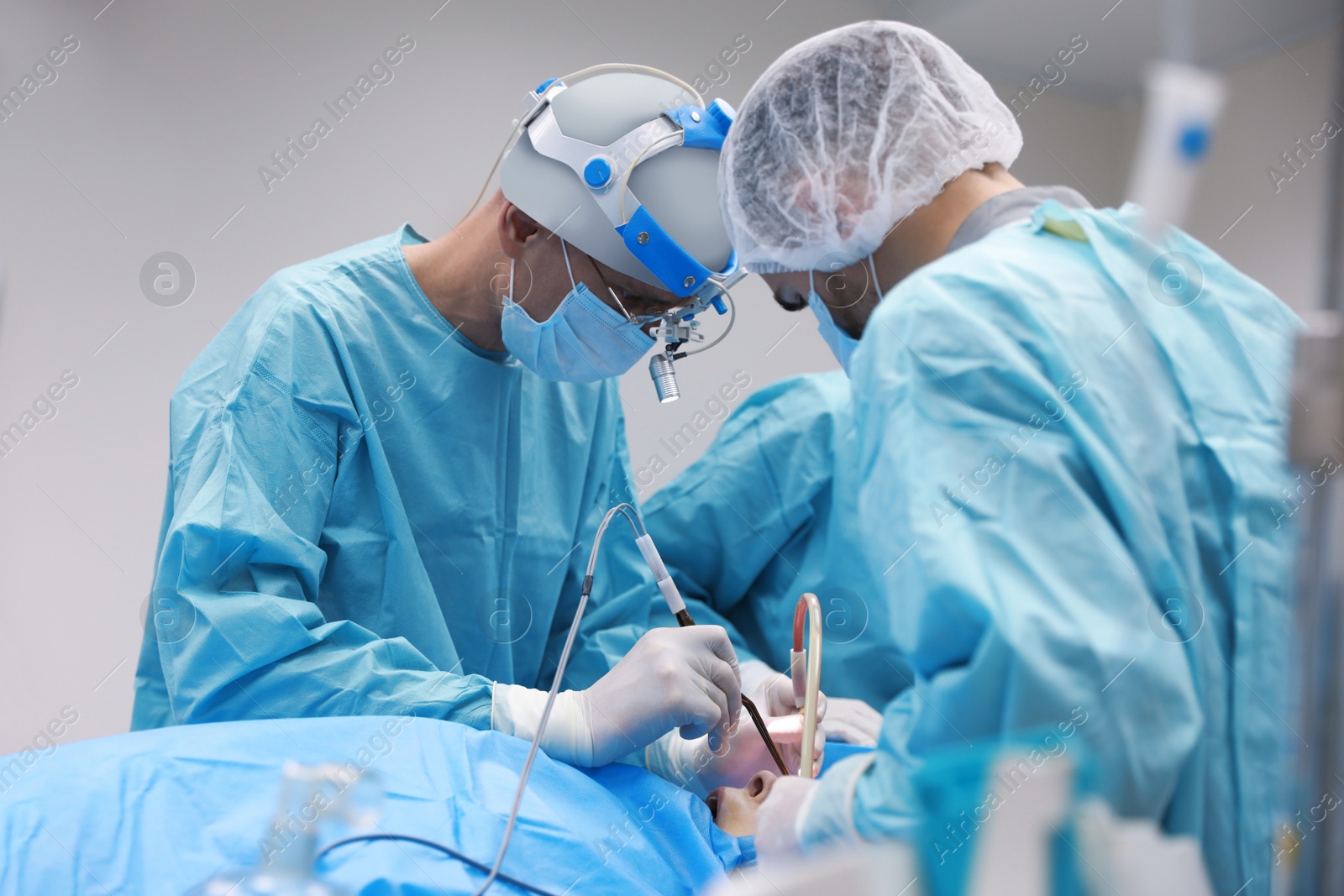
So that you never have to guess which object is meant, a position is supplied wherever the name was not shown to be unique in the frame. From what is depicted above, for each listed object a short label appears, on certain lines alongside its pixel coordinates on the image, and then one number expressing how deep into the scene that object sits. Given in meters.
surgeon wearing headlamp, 1.53
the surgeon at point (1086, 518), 0.82
